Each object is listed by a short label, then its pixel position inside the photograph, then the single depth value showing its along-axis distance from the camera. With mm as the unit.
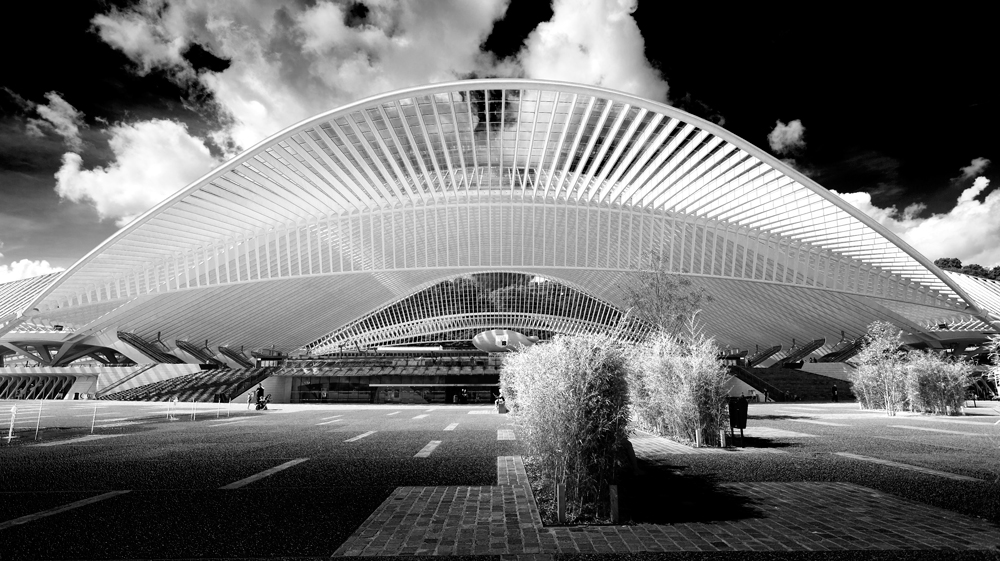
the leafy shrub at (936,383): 22125
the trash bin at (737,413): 12289
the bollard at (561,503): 5723
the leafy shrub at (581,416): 5969
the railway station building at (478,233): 32344
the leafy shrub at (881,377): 23688
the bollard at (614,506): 5672
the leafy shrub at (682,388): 12844
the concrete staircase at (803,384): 43719
